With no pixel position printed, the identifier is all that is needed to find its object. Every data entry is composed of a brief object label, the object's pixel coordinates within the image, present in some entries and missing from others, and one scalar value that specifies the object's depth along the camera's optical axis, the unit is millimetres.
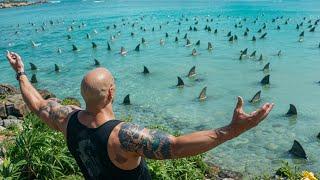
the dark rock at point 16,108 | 10649
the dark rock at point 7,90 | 12882
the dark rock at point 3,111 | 10499
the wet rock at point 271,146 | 9637
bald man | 2524
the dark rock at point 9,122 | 9390
